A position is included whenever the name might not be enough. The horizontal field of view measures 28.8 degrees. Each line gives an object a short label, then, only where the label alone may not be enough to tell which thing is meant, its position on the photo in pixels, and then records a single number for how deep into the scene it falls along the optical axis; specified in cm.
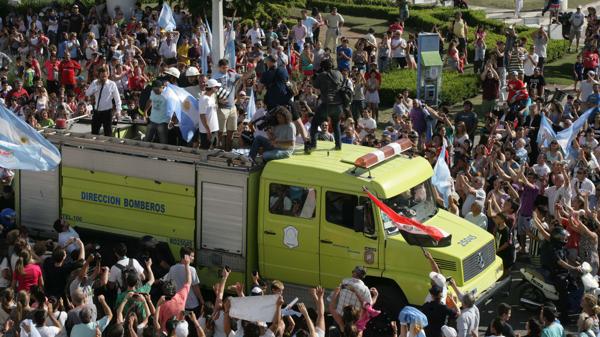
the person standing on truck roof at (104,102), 1981
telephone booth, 2899
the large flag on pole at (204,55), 2723
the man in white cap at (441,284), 1497
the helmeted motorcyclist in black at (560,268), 1694
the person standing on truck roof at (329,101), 1780
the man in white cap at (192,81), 2034
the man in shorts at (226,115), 2024
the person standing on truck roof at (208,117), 1947
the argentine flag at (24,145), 1669
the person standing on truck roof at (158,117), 1905
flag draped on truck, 1598
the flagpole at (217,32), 2788
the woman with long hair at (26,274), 1605
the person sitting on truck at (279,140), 1712
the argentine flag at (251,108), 2245
